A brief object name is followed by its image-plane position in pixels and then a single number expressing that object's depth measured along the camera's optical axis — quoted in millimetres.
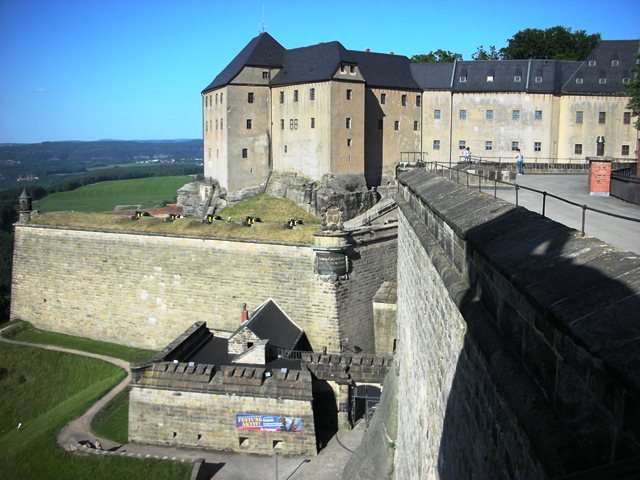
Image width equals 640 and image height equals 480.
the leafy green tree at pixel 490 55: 70625
